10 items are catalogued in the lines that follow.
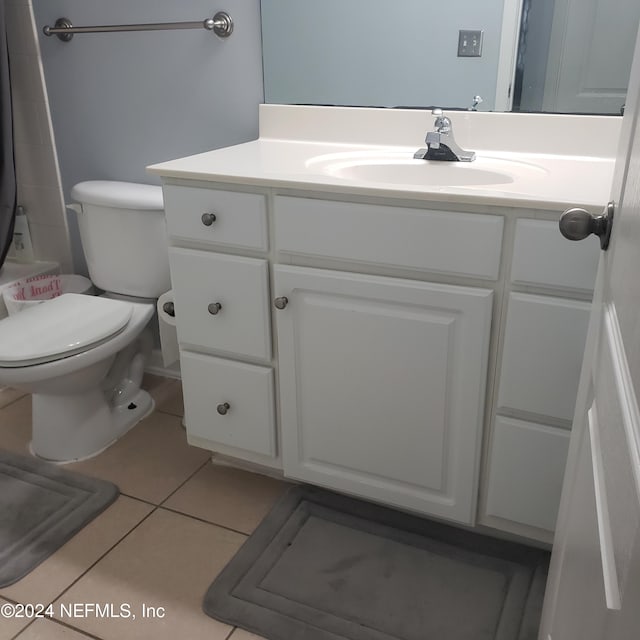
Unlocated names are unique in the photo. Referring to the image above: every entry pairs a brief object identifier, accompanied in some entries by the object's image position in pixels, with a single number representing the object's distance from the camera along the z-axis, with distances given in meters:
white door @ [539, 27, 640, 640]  0.54
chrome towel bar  1.79
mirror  1.47
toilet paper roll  1.83
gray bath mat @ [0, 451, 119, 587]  1.55
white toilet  1.69
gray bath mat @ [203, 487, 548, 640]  1.36
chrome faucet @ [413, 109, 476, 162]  1.53
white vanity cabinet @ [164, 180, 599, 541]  1.24
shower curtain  2.00
